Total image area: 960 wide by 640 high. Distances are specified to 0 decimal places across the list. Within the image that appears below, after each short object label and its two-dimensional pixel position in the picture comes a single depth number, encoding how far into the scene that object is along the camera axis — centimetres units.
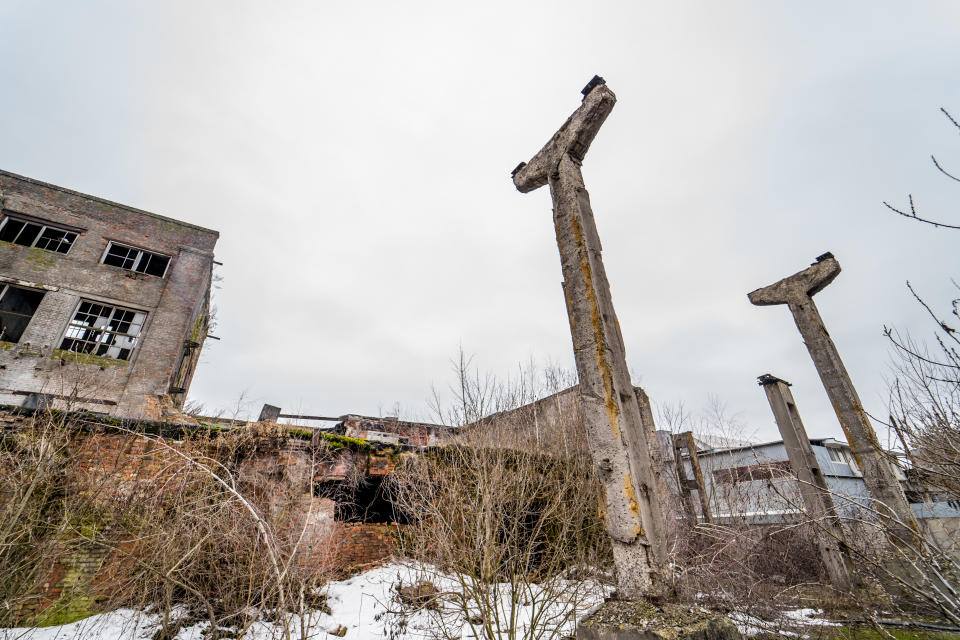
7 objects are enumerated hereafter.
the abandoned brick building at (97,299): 1258
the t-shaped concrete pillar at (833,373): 689
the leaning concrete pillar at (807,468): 714
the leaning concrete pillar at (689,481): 1067
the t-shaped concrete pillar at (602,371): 330
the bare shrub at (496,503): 527
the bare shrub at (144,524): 589
